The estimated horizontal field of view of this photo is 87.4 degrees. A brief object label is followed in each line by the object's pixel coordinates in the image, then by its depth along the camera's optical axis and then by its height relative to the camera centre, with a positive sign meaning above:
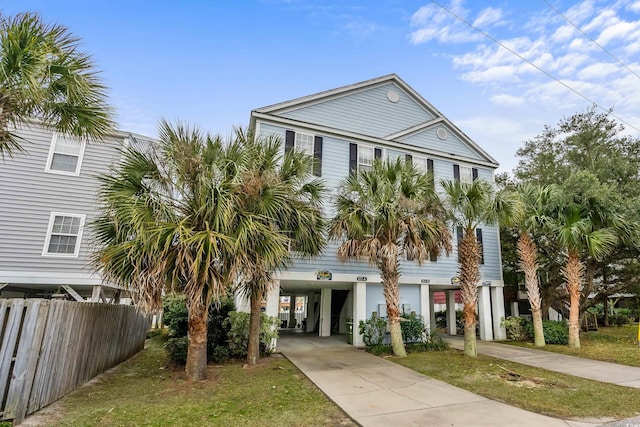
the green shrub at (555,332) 14.05 -1.38
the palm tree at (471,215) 11.21 +2.70
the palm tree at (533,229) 13.70 +2.83
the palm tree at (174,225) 6.83 +1.18
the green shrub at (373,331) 13.24 -1.55
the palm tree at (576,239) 12.89 +2.34
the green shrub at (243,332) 10.34 -1.45
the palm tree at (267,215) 7.67 +1.83
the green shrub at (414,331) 13.40 -1.49
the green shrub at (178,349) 9.20 -1.80
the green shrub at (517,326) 15.36 -1.33
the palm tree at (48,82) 5.27 +3.32
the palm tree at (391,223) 10.72 +2.18
